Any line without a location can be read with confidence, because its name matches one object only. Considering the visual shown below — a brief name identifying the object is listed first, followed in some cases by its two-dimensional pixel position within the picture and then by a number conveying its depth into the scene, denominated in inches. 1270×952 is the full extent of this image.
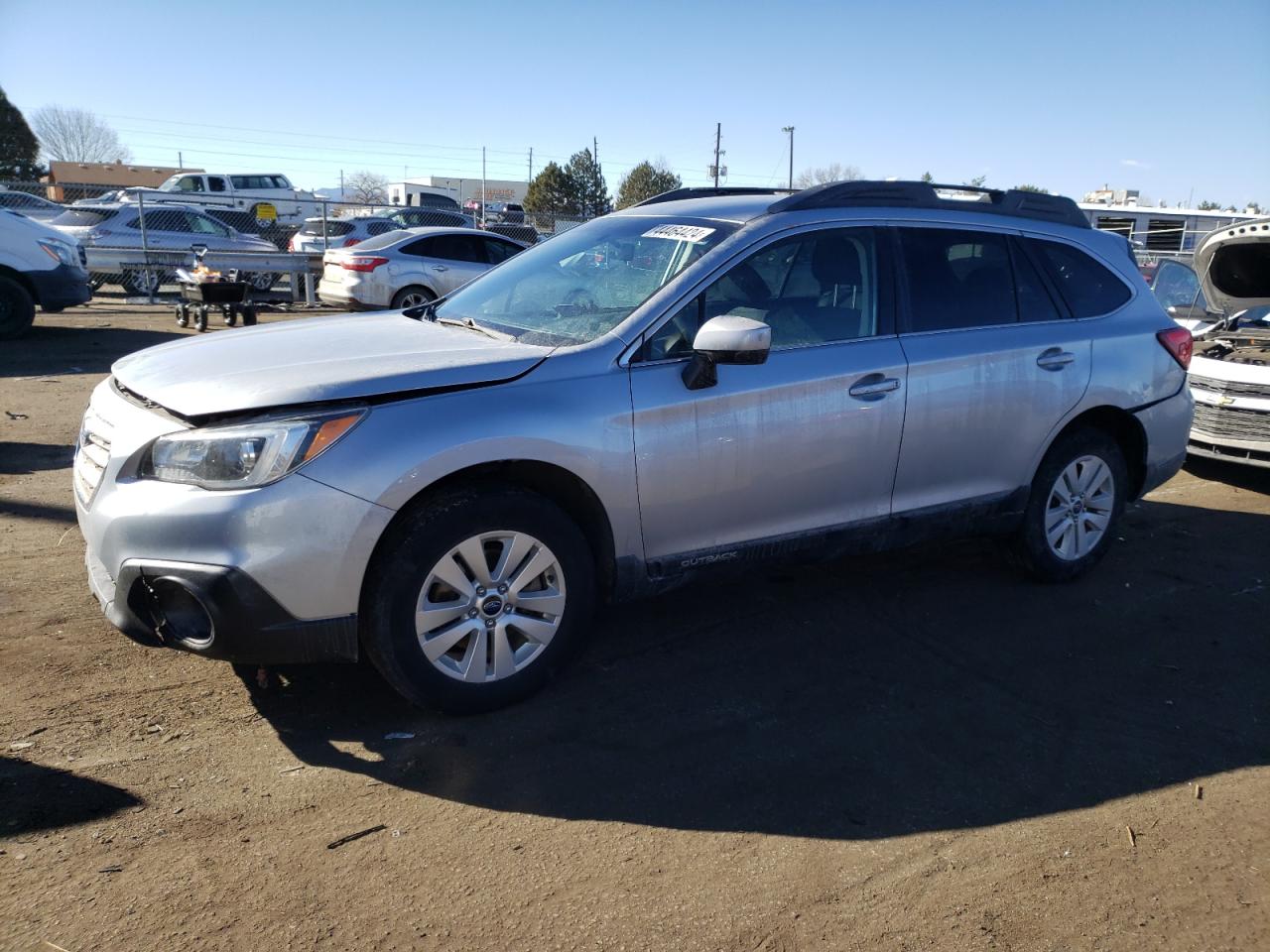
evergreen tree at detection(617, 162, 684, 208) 2261.3
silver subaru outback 126.0
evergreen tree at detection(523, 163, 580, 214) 2320.4
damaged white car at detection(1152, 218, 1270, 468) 285.6
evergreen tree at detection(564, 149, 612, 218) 2326.5
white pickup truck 1035.9
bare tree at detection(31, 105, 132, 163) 3102.9
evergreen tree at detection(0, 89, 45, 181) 1879.9
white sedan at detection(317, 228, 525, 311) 589.3
